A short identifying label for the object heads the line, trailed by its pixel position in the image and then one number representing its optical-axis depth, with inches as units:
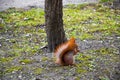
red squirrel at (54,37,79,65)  364.1
